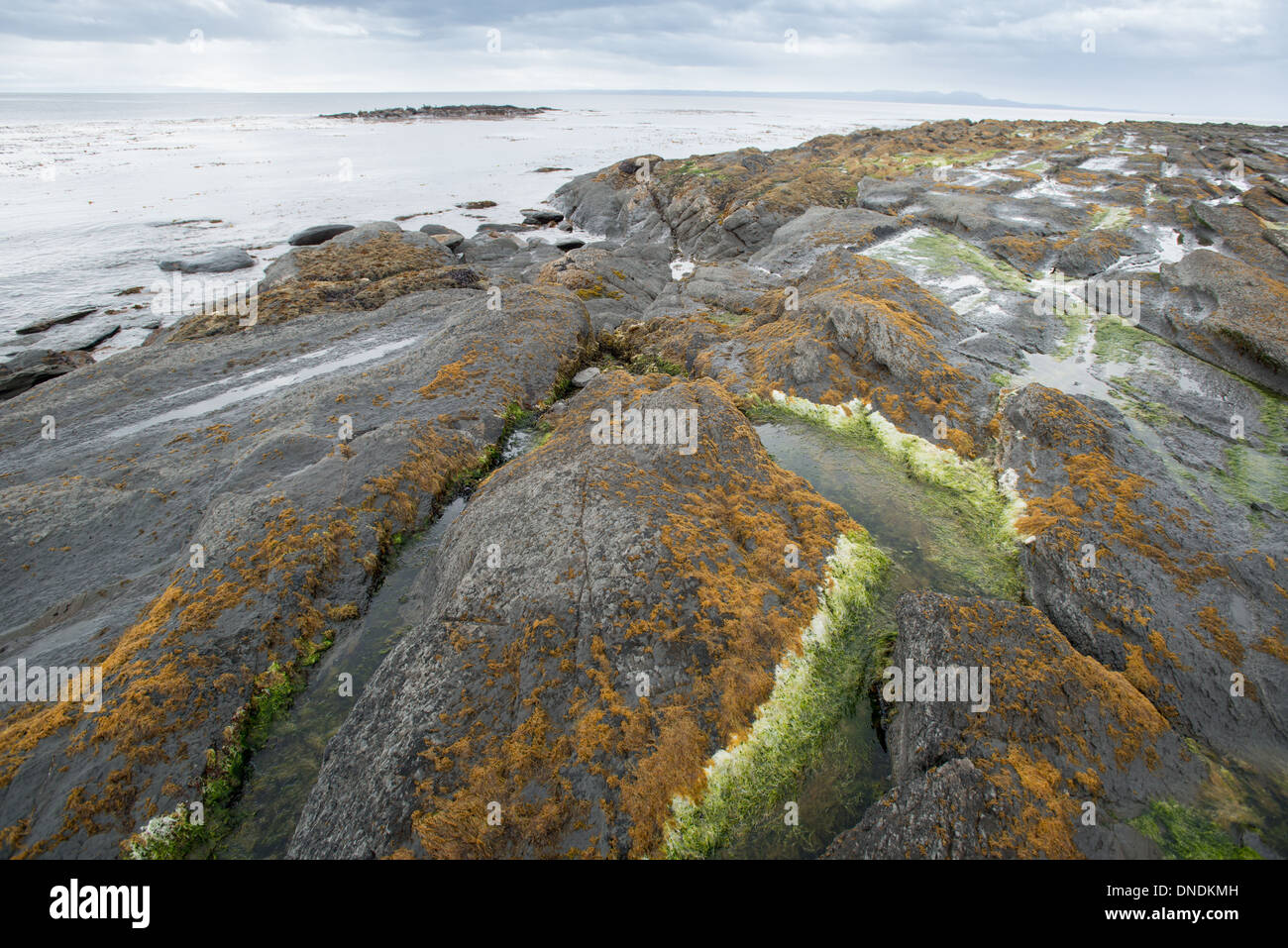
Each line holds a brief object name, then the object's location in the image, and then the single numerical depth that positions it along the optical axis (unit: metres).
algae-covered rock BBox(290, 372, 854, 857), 7.52
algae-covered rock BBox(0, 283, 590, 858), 8.44
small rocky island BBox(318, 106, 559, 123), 191.31
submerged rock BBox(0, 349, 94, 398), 23.84
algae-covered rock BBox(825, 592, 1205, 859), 6.82
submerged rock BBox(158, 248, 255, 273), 42.12
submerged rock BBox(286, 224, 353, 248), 48.47
